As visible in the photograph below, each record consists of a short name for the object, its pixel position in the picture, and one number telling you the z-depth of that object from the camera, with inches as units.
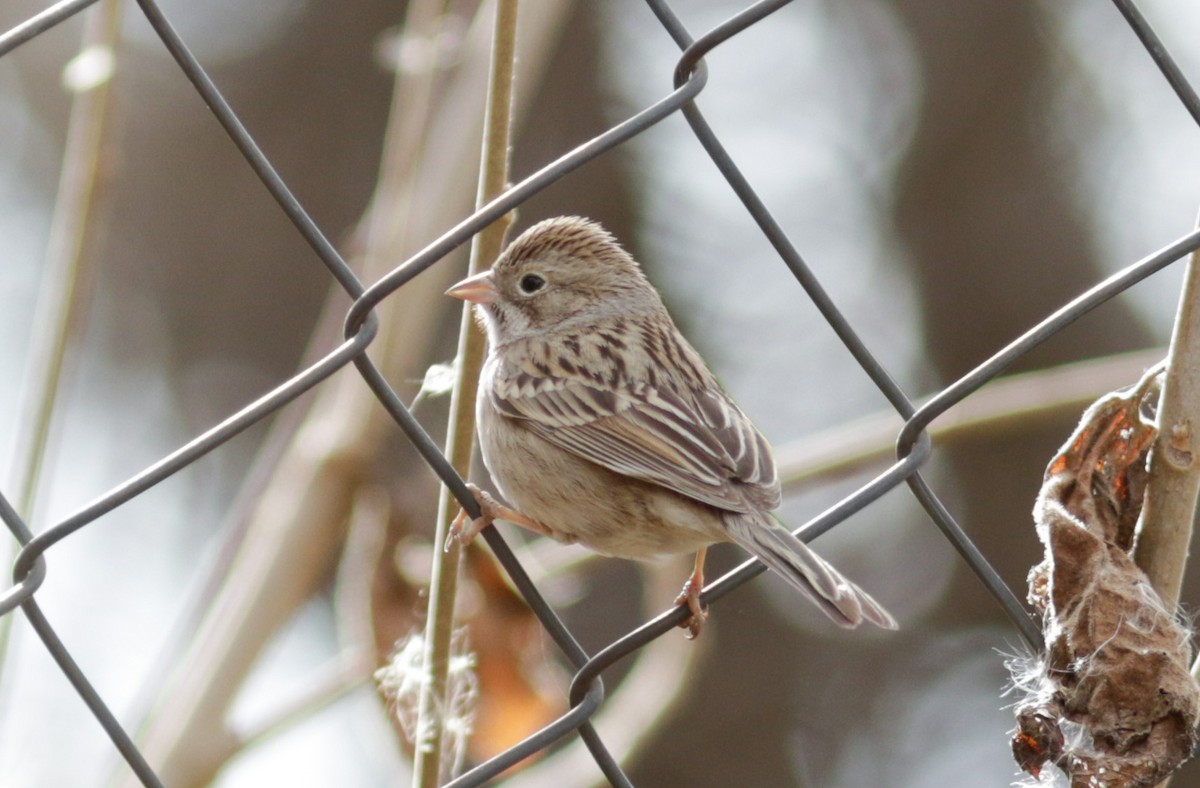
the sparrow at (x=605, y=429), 240.8
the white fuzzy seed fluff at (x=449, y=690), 198.8
